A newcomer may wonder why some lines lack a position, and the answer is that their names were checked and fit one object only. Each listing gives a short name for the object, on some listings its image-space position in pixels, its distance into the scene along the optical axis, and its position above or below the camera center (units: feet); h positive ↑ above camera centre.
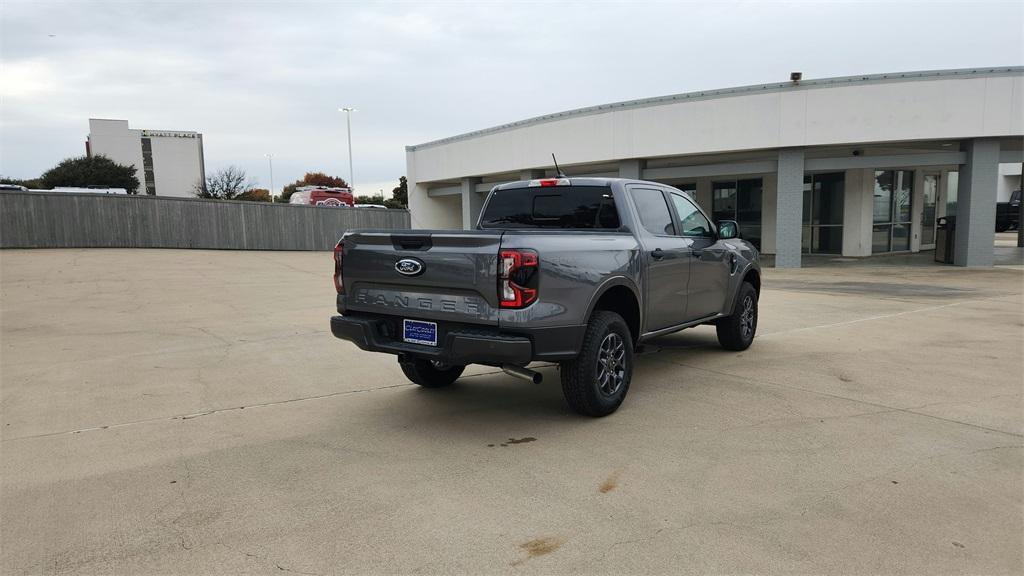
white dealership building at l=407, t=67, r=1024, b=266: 63.21 +6.99
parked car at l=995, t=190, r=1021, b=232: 120.06 -1.21
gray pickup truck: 14.20 -1.62
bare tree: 197.67 +12.17
